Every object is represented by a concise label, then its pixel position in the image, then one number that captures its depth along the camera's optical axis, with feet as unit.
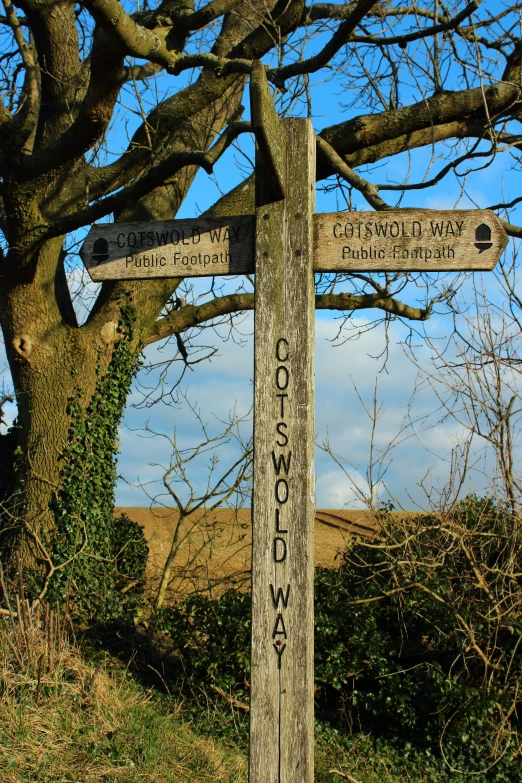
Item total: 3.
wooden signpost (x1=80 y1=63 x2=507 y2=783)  11.93
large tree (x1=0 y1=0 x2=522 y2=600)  25.94
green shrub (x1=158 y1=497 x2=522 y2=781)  23.47
